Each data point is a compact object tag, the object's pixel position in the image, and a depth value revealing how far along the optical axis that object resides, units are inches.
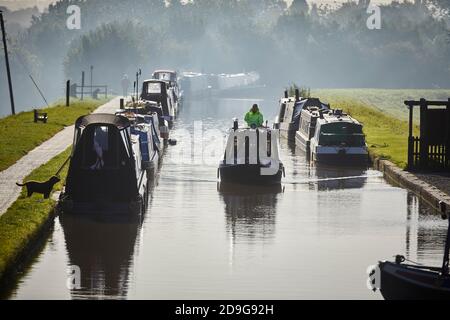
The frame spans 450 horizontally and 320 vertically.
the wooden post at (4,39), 2999.5
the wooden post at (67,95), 3006.9
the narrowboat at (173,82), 3034.0
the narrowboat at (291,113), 2297.0
